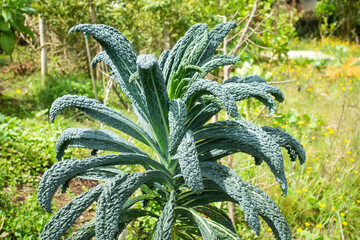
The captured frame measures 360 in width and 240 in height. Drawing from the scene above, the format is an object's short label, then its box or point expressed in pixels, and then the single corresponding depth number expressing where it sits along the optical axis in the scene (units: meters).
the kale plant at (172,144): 1.05
